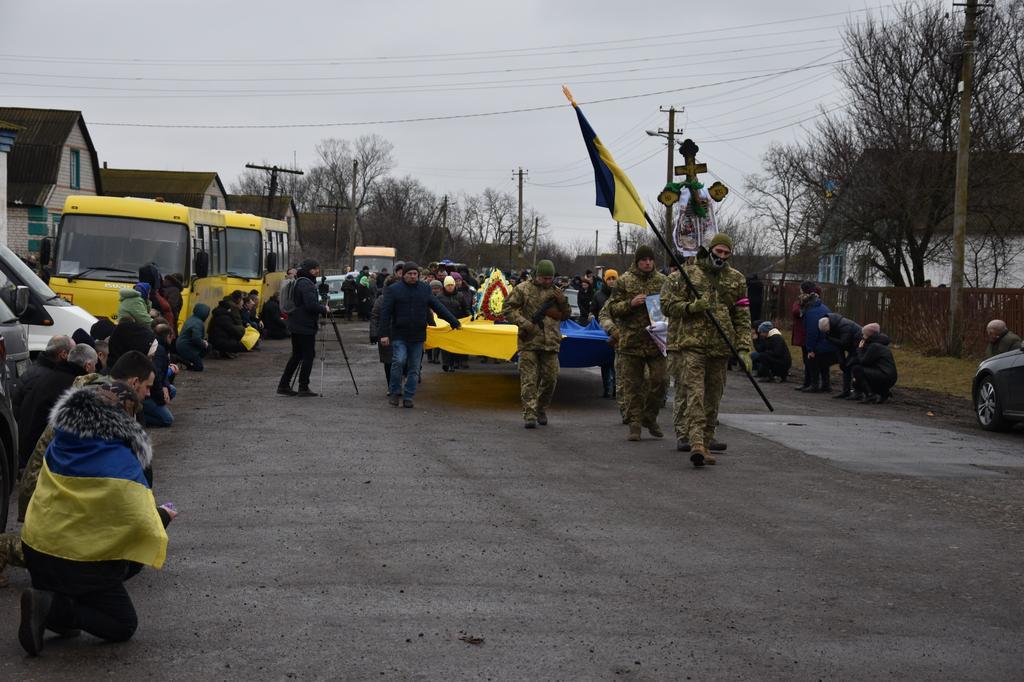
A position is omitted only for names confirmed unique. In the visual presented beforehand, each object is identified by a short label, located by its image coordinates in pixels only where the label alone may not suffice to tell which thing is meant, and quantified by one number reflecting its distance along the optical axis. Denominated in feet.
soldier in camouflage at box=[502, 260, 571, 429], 47.80
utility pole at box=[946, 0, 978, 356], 87.20
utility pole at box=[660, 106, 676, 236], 172.71
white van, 41.81
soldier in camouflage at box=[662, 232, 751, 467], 38.52
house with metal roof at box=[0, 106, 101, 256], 157.48
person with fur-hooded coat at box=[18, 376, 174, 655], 18.75
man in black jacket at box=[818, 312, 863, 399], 68.54
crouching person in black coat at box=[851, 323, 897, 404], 65.00
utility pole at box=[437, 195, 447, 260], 325.01
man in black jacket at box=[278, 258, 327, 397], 55.93
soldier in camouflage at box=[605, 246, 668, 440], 43.68
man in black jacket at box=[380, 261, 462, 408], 53.47
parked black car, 50.55
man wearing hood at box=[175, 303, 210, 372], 73.10
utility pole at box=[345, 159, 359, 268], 258.16
